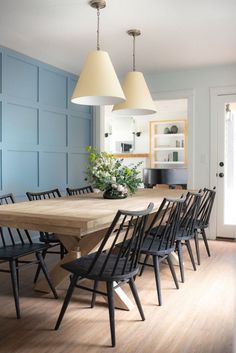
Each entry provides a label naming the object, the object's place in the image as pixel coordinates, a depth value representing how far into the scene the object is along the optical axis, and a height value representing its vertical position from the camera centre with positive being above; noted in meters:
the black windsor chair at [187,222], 3.44 -0.53
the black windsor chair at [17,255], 2.68 -0.64
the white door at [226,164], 5.29 +0.04
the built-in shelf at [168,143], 9.57 +0.61
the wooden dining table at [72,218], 2.30 -0.32
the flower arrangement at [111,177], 3.49 -0.09
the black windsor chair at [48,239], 3.54 -0.67
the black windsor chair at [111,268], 2.26 -0.64
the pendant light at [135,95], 3.71 +0.70
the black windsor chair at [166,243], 2.90 -0.62
